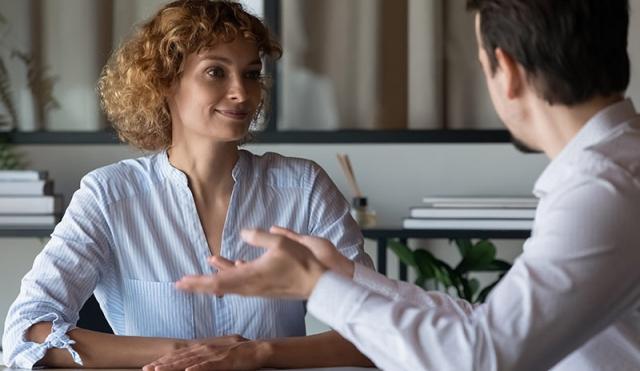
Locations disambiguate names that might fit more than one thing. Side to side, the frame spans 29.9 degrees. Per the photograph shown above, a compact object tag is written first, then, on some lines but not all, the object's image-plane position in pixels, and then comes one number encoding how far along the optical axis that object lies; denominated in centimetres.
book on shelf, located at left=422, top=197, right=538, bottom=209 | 394
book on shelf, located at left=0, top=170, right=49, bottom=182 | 404
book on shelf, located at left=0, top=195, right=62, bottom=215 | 405
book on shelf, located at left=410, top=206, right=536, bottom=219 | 392
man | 117
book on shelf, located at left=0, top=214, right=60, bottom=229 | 405
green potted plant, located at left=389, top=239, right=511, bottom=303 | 405
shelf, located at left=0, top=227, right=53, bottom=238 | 399
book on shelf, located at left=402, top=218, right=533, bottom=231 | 391
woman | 237
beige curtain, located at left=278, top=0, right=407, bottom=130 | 434
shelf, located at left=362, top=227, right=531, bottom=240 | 390
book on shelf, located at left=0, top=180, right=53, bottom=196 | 404
